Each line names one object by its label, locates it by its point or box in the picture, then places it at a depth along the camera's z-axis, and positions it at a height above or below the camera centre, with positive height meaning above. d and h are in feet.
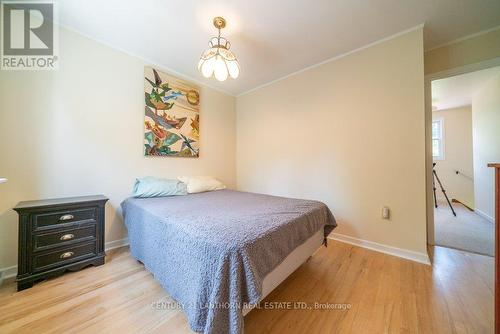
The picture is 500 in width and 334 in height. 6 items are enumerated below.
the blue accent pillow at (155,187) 7.07 -0.81
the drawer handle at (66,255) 5.25 -2.63
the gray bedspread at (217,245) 2.87 -1.64
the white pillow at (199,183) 8.51 -0.77
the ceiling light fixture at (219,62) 5.65 +3.50
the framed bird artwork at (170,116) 8.04 +2.65
